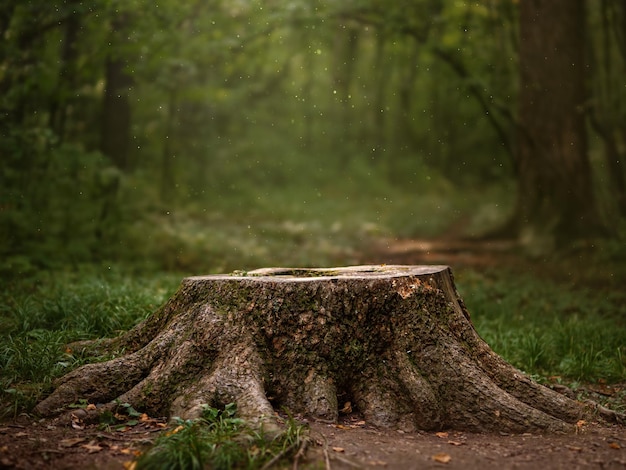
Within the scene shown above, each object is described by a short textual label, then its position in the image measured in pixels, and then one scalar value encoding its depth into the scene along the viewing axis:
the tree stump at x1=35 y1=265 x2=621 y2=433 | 4.43
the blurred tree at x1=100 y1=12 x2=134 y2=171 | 13.21
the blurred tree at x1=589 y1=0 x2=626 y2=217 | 13.31
